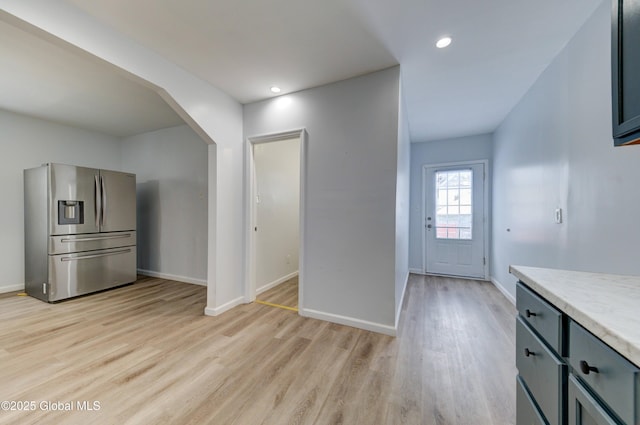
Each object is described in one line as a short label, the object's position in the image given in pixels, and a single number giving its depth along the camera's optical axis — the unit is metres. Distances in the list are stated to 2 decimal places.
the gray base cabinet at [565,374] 0.53
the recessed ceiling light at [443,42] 1.98
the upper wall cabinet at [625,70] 0.80
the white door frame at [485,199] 4.29
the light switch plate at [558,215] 2.09
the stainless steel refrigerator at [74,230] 3.07
